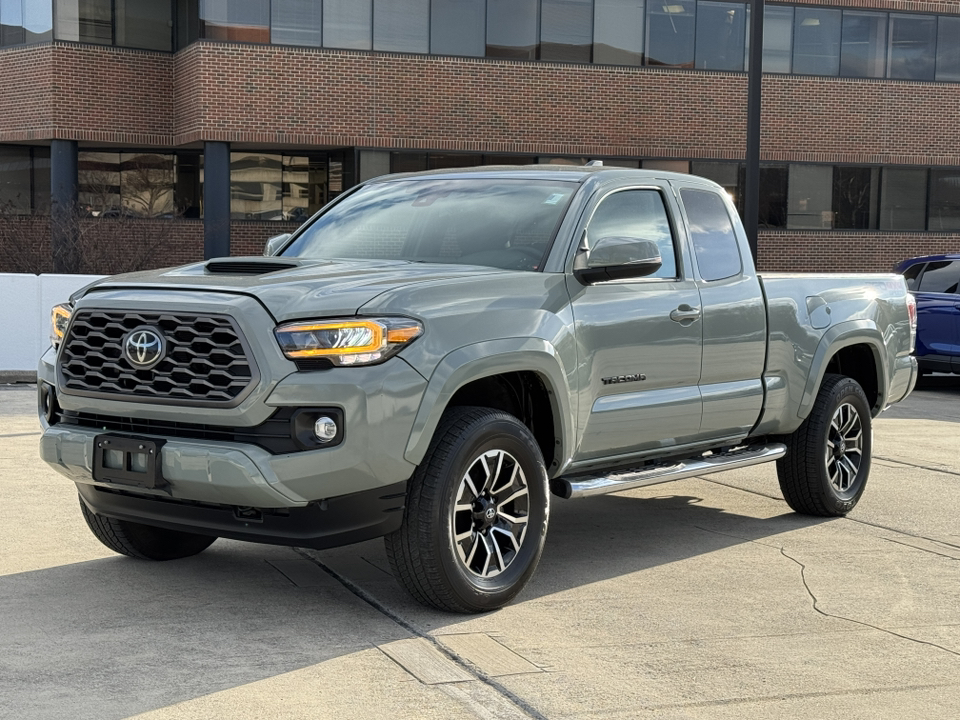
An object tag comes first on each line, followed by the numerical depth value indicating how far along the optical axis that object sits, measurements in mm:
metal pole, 15766
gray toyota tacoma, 5254
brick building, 26656
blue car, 16422
